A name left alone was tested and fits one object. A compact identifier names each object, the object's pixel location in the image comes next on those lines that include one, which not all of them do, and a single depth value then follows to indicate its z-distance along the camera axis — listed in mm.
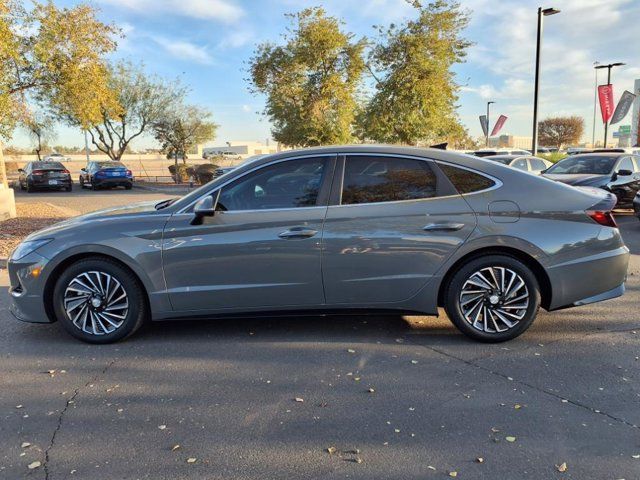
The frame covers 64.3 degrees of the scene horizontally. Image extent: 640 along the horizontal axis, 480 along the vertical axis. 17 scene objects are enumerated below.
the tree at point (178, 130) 34312
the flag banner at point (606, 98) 27141
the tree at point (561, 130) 76438
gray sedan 4184
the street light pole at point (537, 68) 16766
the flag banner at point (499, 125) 28778
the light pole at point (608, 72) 29359
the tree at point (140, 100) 33844
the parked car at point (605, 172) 12023
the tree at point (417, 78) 20625
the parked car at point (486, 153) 19000
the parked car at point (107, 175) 25453
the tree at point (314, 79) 22578
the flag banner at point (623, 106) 31156
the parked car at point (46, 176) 24344
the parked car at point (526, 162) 15953
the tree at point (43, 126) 14677
